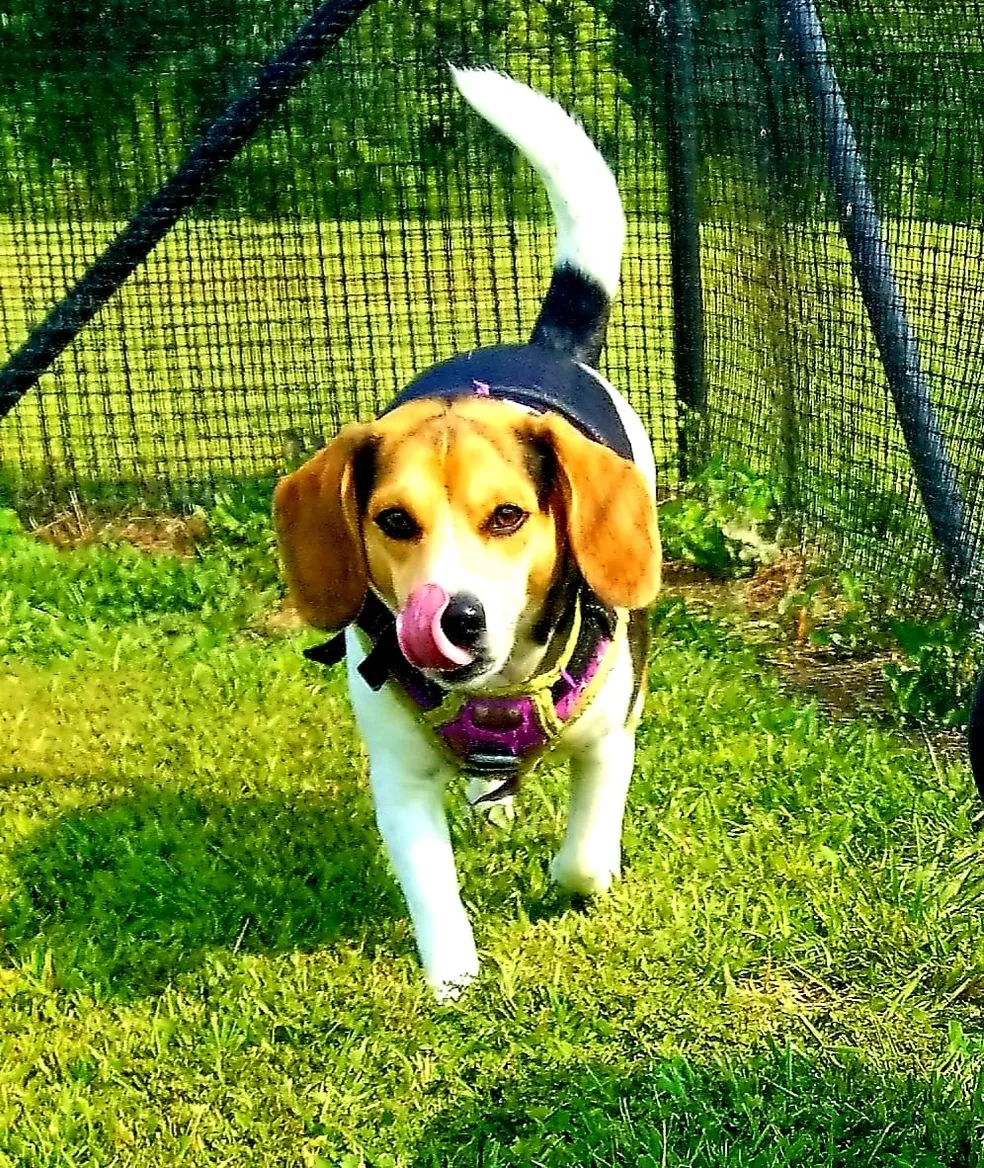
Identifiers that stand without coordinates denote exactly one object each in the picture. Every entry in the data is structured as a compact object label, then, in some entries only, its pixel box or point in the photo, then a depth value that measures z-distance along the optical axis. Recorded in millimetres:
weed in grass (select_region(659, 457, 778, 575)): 4402
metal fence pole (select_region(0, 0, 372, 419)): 4156
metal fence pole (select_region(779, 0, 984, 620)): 3482
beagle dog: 2182
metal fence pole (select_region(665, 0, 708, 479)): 4586
